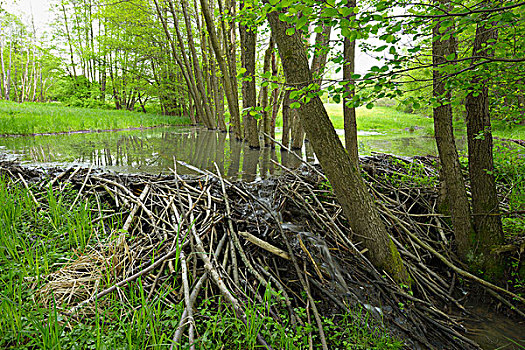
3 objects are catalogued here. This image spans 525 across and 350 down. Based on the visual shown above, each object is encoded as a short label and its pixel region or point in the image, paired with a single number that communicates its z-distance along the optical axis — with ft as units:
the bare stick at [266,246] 7.31
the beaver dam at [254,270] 5.76
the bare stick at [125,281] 5.52
